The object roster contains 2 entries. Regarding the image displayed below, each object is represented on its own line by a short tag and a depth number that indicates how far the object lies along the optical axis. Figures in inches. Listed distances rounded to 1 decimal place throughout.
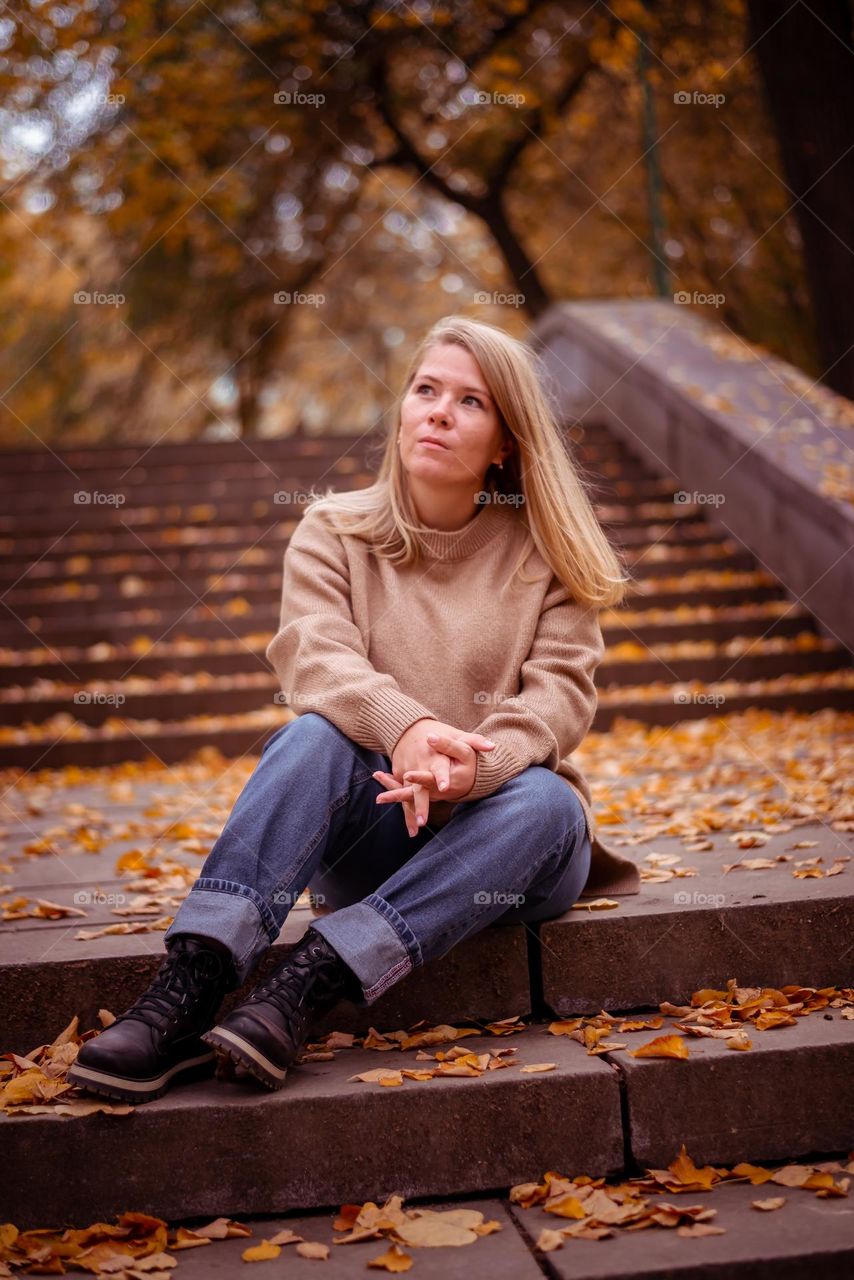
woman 78.9
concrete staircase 77.2
